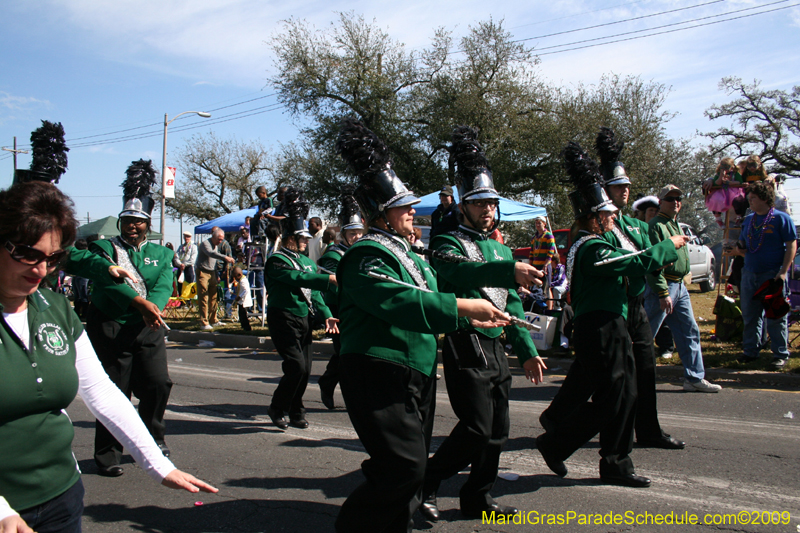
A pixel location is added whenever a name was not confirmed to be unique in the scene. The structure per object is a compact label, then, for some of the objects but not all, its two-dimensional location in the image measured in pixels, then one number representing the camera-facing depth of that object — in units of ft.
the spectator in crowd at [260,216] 40.25
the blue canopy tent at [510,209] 46.42
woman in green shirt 6.32
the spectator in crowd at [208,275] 43.62
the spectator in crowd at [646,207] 24.44
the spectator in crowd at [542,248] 38.37
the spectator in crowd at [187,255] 57.36
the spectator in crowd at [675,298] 20.16
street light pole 78.39
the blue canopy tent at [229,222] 66.88
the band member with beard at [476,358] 11.48
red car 57.97
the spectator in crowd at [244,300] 40.60
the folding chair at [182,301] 52.44
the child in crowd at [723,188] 30.48
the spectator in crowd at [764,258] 25.05
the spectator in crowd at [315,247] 44.32
